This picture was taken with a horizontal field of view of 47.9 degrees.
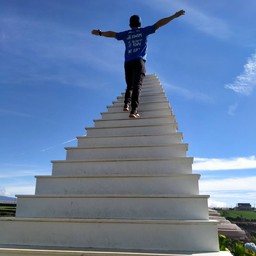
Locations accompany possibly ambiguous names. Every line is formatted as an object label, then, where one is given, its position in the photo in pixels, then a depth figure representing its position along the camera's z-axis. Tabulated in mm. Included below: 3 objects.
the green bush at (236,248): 3198
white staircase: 2244
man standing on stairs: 4188
